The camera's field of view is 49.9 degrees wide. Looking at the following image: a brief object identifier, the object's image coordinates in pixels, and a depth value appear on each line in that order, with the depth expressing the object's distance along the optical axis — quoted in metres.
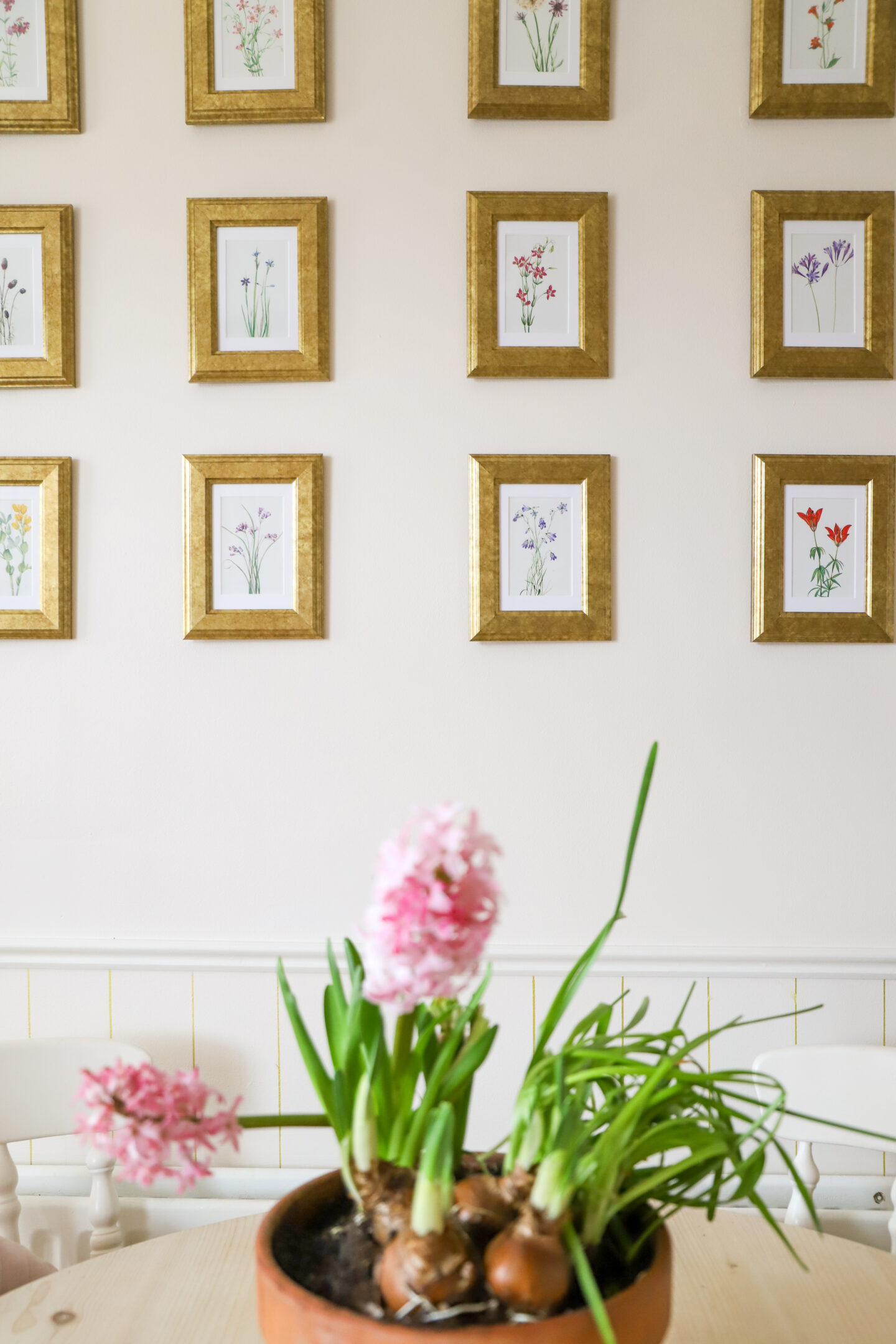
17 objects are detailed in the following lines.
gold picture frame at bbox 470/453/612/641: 1.68
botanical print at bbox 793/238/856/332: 1.69
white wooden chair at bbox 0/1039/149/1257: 1.49
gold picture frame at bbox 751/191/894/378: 1.68
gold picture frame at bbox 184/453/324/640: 1.69
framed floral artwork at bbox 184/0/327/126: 1.67
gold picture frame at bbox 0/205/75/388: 1.70
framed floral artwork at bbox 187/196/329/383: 1.69
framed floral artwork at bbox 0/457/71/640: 1.71
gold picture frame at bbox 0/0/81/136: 1.68
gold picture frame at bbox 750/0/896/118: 1.66
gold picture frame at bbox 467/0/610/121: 1.66
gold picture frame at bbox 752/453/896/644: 1.68
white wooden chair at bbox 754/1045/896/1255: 1.44
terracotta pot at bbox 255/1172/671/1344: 0.59
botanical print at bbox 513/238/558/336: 1.69
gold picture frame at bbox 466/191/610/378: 1.68
